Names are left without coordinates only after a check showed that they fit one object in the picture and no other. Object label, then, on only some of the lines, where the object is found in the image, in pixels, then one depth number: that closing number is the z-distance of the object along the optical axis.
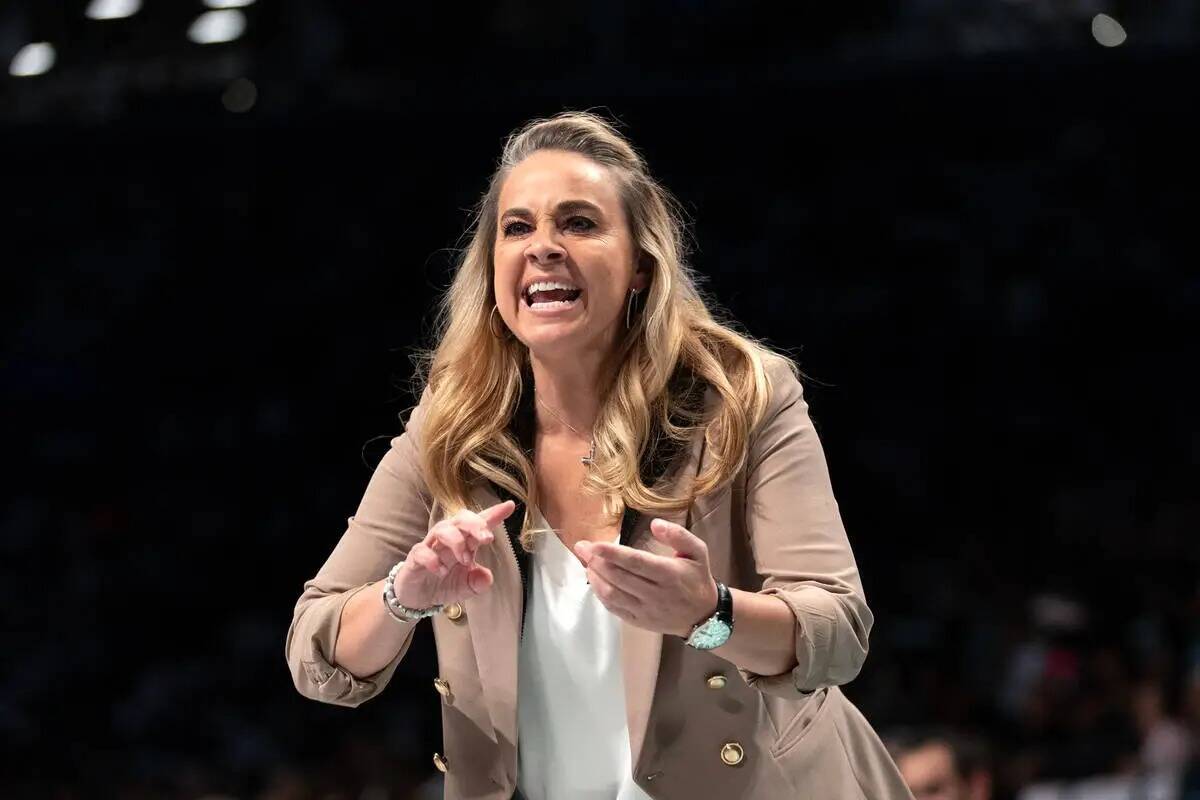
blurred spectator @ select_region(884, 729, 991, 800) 5.32
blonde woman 3.34
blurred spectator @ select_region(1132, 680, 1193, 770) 8.66
